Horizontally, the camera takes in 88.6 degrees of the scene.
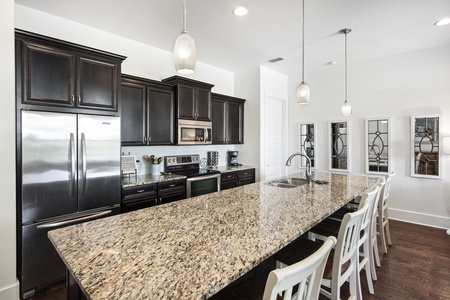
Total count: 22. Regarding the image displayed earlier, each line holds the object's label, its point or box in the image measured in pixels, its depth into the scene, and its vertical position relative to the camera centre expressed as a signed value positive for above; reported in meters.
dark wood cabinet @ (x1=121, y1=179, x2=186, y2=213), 2.85 -0.62
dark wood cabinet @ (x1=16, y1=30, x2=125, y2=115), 2.18 +0.76
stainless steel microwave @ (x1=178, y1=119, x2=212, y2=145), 3.75 +0.26
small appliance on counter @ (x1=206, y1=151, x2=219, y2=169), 4.64 -0.23
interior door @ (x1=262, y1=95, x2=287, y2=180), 4.98 +0.24
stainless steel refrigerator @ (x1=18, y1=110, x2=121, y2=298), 2.17 -0.32
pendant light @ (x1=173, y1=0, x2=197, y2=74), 1.61 +0.67
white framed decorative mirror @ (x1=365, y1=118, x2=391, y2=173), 4.26 +0.04
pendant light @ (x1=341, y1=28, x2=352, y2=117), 3.57 +0.59
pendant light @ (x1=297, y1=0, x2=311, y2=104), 2.74 +0.66
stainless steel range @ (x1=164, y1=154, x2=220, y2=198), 3.60 -0.42
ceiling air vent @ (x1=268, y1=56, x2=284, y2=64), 4.30 +1.67
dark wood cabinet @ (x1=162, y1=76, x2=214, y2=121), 3.71 +0.84
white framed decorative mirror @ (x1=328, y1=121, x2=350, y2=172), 4.74 +0.03
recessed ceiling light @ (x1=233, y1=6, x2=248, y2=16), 2.62 +1.59
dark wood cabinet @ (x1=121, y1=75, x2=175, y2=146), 3.17 +0.52
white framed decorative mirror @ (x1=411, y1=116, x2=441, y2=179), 3.78 +0.00
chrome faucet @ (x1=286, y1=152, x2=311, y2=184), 2.77 -0.29
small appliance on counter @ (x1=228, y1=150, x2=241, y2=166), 5.02 -0.21
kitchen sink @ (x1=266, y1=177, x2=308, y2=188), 2.86 -0.45
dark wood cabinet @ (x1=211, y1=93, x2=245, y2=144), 4.49 +0.58
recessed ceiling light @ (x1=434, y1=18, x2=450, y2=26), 2.89 +1.60
